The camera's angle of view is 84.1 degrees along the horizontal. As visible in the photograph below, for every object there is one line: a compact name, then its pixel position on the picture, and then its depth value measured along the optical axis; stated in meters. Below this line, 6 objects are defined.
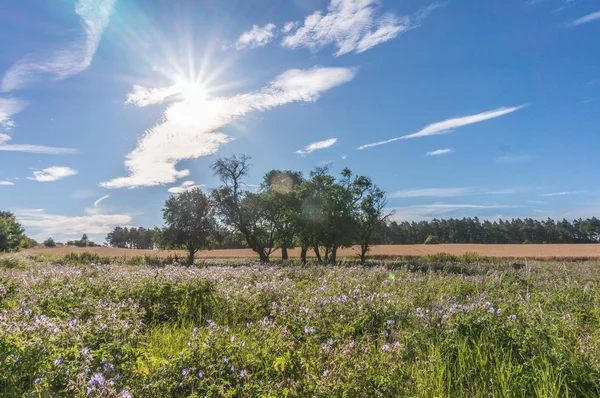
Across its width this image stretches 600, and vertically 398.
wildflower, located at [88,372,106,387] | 2.92
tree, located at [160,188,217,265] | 40.78
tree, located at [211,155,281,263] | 39.16
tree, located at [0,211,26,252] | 43.97
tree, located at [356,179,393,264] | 40.69
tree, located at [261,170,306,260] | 37.77
